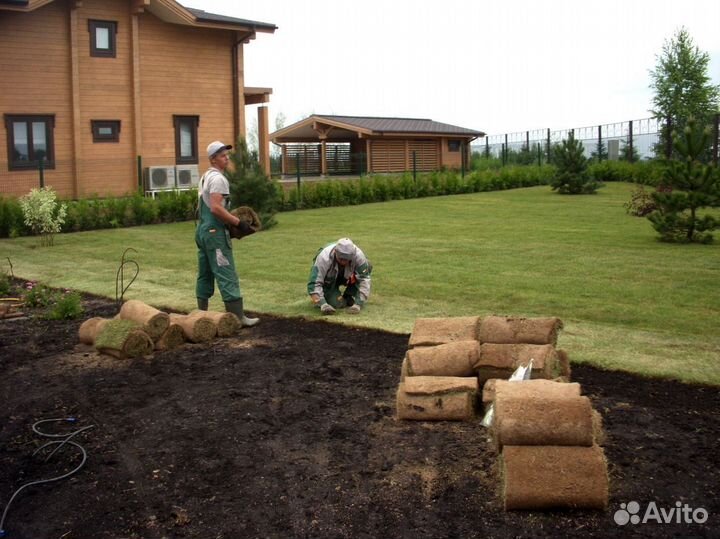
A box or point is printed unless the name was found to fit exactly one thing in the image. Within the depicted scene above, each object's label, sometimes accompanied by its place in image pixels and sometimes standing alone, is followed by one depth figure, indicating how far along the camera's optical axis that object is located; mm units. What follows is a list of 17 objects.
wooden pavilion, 38594
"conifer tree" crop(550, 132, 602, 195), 28641
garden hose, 4382
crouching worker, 8977
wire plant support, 10180
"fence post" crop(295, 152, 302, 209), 25067
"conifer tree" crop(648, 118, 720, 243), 14758
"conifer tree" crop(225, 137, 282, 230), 19328
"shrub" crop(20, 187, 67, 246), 16922
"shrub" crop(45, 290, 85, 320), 9219
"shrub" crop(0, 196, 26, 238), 18625
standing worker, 8180
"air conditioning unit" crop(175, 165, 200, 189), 26359
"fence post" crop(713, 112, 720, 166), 25125
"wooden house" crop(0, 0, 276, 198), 24359
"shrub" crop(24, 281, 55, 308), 10031
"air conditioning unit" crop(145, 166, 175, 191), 25733
